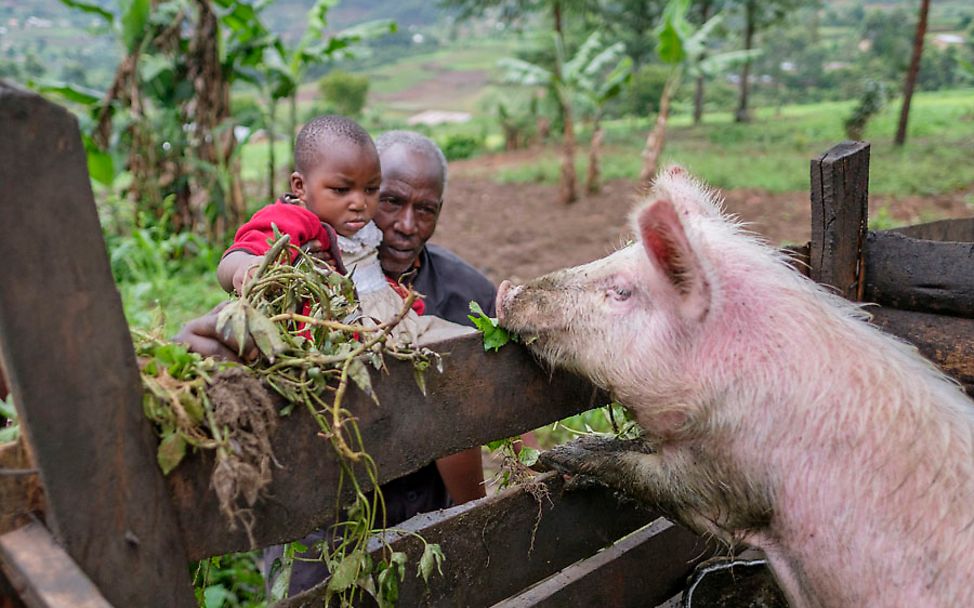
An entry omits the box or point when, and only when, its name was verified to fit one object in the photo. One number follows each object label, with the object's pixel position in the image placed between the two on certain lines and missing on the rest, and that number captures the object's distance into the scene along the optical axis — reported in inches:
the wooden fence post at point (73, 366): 43.8
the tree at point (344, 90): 1254.9
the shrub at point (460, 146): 867.4
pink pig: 72.3
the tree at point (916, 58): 539.8
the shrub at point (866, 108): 696.4
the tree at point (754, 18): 905.5
